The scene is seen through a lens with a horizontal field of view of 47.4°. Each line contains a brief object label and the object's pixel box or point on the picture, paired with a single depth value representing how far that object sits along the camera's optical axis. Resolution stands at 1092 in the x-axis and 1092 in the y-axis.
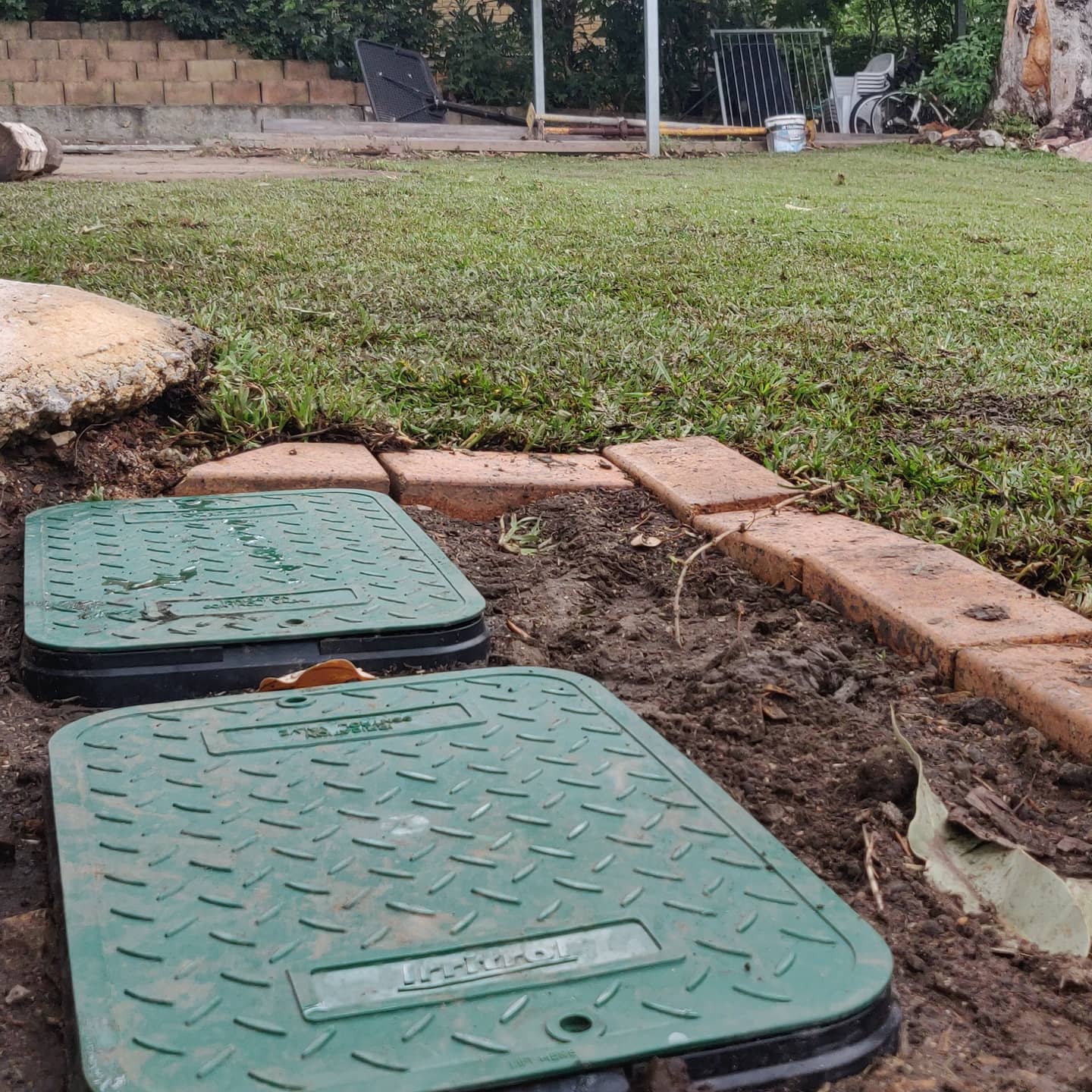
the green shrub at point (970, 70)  14.85
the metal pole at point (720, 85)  15.51
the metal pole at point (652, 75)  11.45
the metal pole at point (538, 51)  13.59
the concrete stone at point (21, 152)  7.84
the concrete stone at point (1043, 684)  1.57
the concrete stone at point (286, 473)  2.51
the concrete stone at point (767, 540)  2.16
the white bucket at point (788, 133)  13.55
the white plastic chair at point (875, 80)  16.25
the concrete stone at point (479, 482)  2.55
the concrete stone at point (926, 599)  1.83
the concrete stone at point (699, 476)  2.47
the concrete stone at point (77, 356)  2.49
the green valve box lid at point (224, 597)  1.70
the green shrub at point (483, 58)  15.95
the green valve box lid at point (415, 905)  0.96
